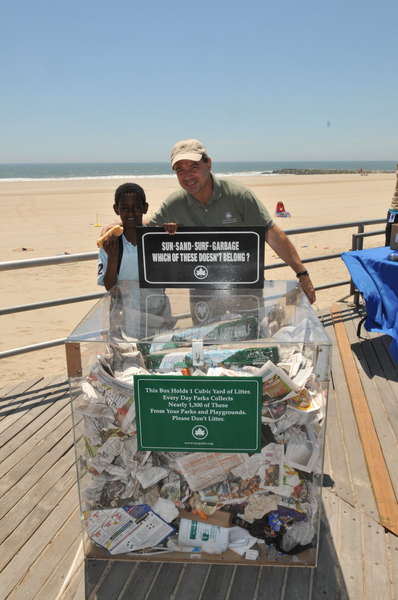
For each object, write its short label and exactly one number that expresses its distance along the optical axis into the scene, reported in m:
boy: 2.85
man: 2.91
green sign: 1.90
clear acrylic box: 1.93
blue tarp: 4.02
